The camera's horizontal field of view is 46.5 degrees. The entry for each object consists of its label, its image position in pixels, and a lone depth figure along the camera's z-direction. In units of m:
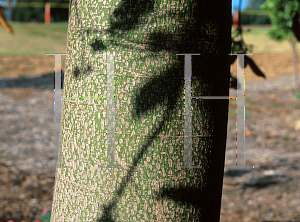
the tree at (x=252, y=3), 33.53
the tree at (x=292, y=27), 2.27
